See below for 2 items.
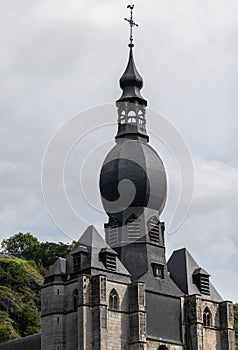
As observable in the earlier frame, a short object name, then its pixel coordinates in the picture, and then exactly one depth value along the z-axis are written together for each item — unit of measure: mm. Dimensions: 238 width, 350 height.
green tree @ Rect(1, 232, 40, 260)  160150
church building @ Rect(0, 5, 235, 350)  77750
